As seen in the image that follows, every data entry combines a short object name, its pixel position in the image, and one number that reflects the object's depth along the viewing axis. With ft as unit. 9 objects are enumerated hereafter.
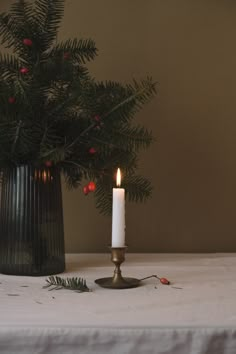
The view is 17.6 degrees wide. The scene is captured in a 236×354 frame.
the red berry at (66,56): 4.84
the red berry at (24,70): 4.69
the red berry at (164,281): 4.64
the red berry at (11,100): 4.70
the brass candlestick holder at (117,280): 4.45
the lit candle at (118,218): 4.43
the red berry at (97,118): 4.81
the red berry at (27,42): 4.77
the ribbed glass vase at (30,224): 4.79
